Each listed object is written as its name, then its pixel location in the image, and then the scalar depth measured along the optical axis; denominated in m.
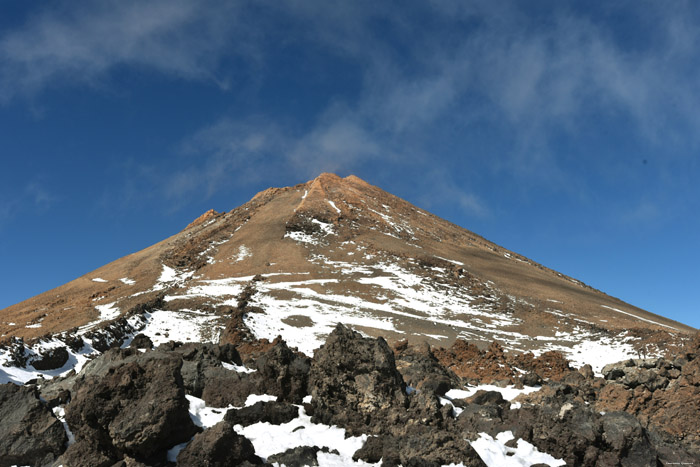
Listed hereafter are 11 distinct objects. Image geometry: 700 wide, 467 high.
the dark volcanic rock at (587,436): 11.26
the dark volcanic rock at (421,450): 10.19
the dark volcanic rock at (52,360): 25.63
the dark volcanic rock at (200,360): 13.59
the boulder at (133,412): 9.48
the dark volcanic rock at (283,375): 13.34
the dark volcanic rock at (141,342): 20.05
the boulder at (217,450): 9.31
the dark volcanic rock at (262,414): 11.81
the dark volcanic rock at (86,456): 9.71
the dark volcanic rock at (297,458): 10.05
